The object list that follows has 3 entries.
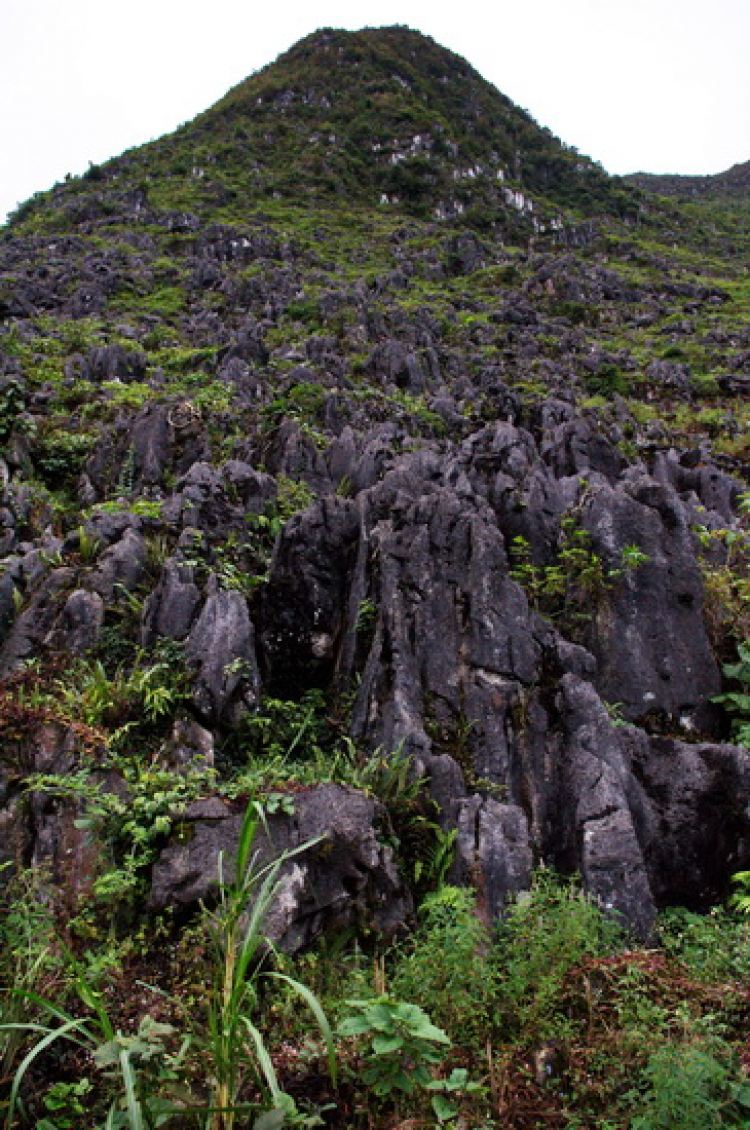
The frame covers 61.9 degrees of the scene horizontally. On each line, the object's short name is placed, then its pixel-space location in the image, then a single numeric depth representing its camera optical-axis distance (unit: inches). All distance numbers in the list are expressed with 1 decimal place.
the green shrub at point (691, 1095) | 116.7
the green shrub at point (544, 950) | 151.1
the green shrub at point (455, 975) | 148.8
